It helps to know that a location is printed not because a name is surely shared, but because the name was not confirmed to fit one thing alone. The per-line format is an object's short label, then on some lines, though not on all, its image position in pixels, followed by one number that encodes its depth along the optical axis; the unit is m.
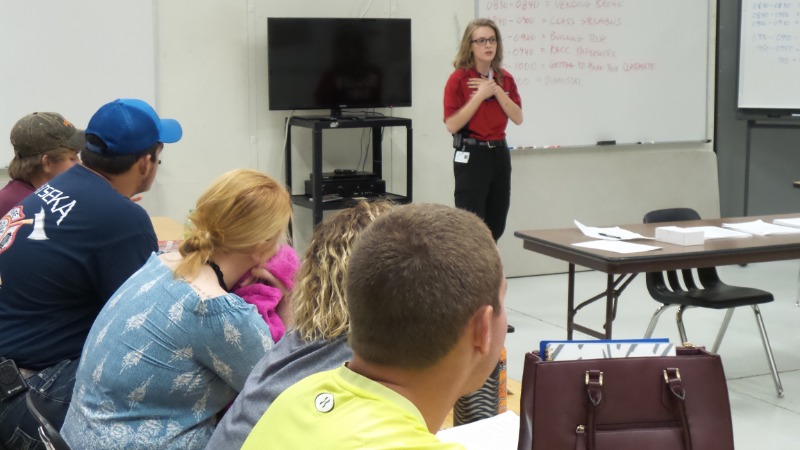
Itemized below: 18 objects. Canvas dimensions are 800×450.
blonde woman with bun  1.98
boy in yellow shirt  1.11
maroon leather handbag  1.89
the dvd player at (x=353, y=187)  5.75
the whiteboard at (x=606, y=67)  6.52
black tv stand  5.59
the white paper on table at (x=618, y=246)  3.85
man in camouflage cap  3.27
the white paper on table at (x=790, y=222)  4.45
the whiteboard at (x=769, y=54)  6.83
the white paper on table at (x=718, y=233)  4.18
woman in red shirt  5.12
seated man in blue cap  2.47
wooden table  3.72
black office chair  4.17
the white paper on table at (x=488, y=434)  1.87
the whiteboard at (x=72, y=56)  5.21
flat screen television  5.68
